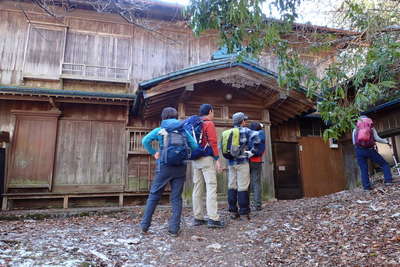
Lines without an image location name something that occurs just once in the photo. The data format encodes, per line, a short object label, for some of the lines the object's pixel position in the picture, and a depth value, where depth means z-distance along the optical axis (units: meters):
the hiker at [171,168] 3.86
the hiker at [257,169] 5.36
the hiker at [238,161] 4.54
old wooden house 7.12
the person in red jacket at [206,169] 4.23
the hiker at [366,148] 5.56
